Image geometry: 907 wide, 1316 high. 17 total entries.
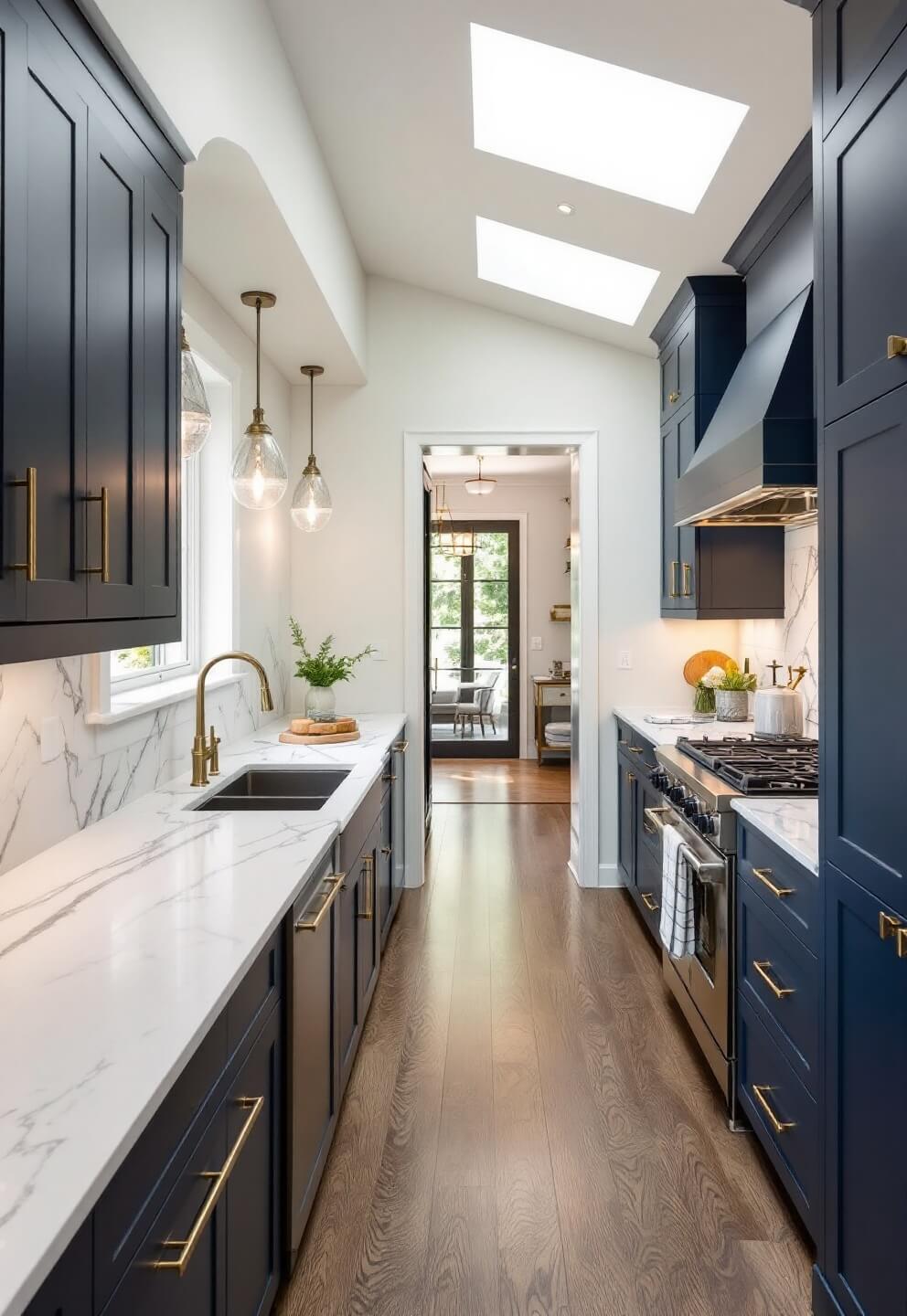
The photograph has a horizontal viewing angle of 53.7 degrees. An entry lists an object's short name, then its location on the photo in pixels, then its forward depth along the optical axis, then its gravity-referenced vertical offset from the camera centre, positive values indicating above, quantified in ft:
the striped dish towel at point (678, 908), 8.91 -2.55
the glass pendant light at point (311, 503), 11.77 +2.00
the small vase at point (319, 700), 12.93 -0.67
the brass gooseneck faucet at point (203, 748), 8.51 -0.94
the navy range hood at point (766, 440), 8.76 +2.24
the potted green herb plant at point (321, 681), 12.95 -0.39
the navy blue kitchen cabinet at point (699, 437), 12.26 +3.11
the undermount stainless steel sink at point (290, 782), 9.88 -1.43
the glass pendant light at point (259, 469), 9.14 +1.89
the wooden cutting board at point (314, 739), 11.66 -1.13
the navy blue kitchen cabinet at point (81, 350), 3.97 +1.61
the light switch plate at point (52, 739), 6.51 -0.64
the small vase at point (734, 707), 13.26 -0.78
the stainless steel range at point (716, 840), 8.09 -1.82
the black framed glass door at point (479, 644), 29.43 +0.33
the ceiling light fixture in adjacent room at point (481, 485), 25.25 +4.78
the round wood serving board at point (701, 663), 14.84 -0.15
